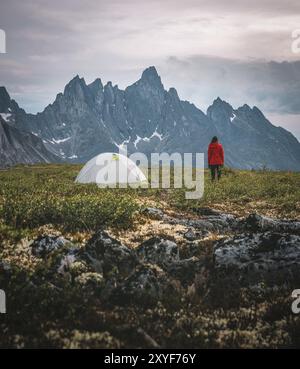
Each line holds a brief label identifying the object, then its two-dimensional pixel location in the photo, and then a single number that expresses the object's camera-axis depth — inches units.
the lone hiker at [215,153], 1240.8
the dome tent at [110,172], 1312.7
